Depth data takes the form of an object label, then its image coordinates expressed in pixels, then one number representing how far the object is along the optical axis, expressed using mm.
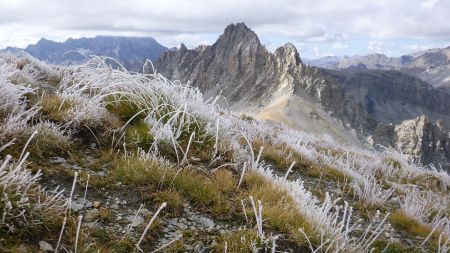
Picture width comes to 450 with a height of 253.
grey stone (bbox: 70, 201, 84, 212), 3851
